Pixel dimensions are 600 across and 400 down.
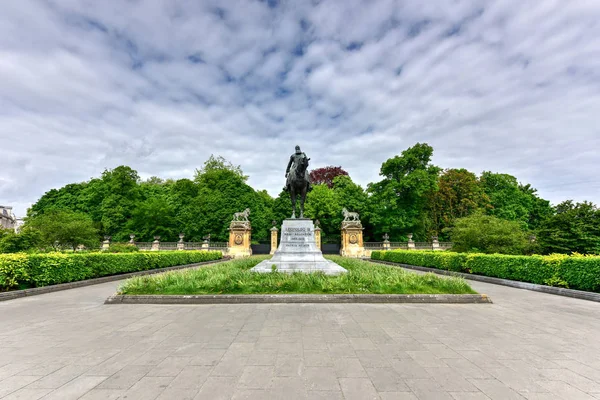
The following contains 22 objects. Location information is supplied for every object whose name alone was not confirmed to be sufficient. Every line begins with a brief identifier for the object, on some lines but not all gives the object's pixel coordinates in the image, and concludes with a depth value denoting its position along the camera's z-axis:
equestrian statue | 13.29
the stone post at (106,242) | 32.10
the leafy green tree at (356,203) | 39.62
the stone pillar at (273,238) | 35.66
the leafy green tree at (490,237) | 17.02
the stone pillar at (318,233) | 34.17
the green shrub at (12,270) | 8.86
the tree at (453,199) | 38.67
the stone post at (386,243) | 34.34
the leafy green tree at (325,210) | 39.16
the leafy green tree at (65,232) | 20.80
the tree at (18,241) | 12.63
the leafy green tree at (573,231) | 15.11
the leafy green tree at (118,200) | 39.22
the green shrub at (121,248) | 20.41
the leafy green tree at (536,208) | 45.97
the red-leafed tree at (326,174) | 51.12
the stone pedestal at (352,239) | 33.84
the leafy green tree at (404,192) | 35.25
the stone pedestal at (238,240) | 33.38
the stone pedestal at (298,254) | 11.98
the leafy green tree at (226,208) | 38.62
